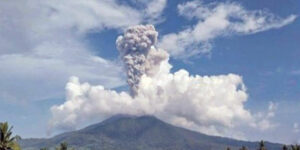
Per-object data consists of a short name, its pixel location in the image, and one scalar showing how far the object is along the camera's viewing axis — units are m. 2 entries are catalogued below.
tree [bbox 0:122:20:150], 59.33
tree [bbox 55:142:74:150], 96.03
